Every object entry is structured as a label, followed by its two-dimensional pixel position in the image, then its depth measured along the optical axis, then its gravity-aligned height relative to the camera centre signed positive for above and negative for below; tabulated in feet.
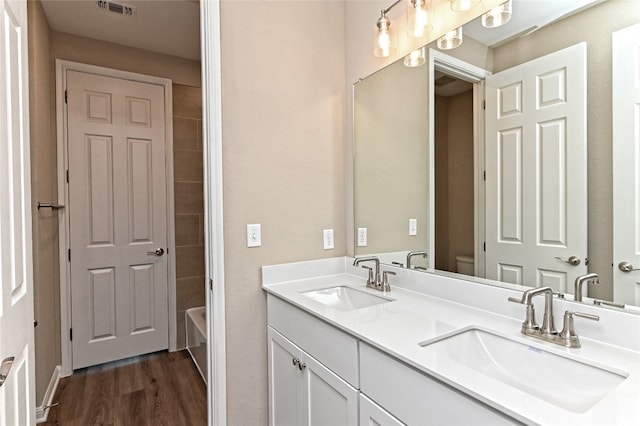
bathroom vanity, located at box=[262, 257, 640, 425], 2.52 -1.37
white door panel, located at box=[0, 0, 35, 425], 2.94 -0.15
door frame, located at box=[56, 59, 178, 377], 8.32 +0.44
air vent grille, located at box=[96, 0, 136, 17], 7.46 +4.50
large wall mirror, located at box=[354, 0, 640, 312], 3.34 +0.67
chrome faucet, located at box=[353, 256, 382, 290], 5.47 -1.12
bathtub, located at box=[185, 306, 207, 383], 7.96 -3.13
